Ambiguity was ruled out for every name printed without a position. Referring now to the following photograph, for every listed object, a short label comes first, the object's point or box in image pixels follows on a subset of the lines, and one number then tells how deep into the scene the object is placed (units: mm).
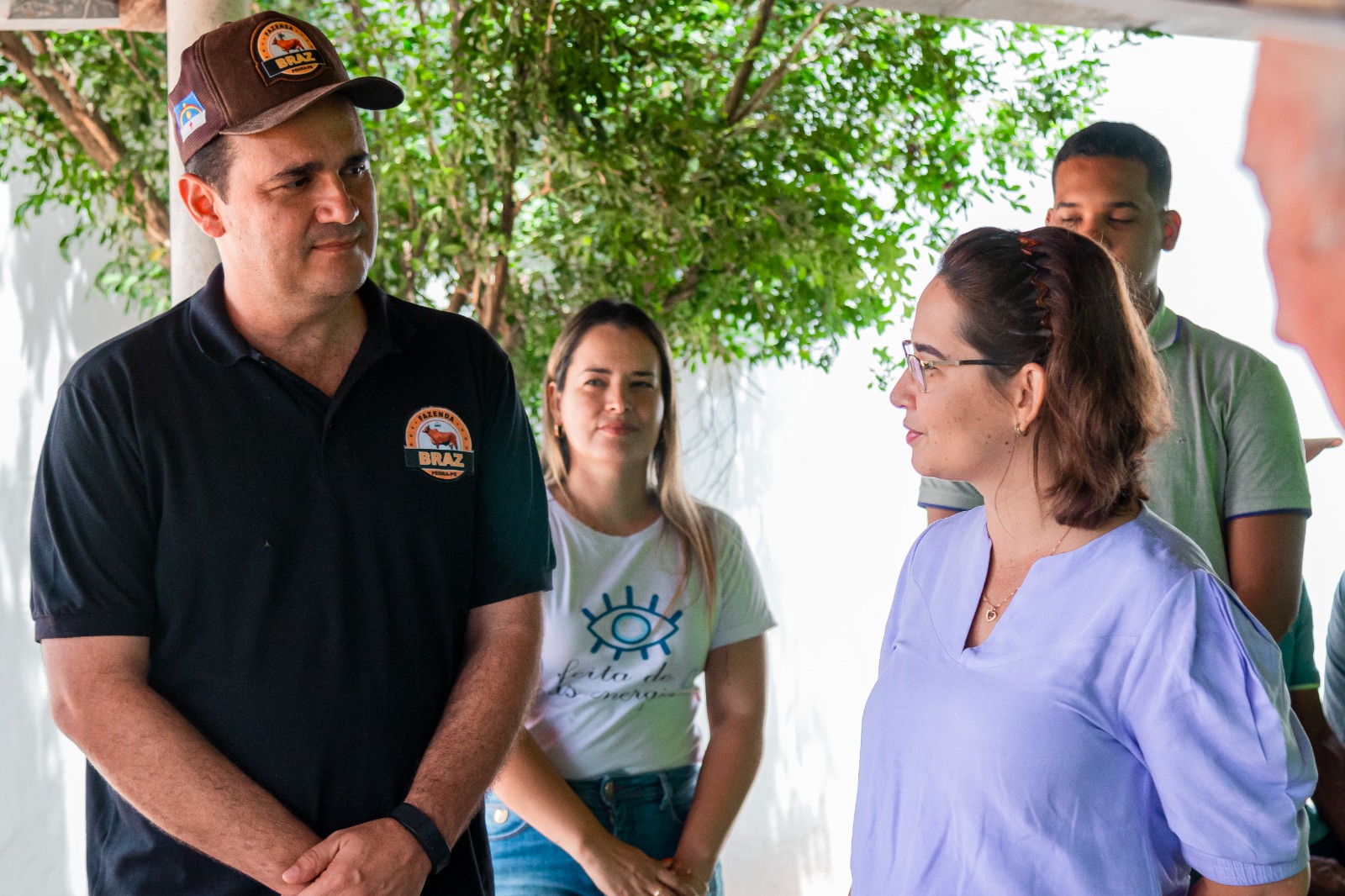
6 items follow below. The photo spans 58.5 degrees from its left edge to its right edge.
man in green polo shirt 1706
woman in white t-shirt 2104
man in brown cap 1359
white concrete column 2389
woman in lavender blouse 1208
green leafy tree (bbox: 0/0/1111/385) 3104
